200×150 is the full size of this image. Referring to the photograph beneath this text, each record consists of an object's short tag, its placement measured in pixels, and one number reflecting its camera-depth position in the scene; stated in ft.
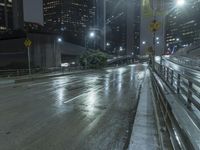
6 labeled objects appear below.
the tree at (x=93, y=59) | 167.02
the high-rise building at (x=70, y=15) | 452.35
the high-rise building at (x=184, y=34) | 408.26
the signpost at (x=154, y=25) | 61.16
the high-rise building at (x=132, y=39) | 546.10
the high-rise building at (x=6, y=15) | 369.75
